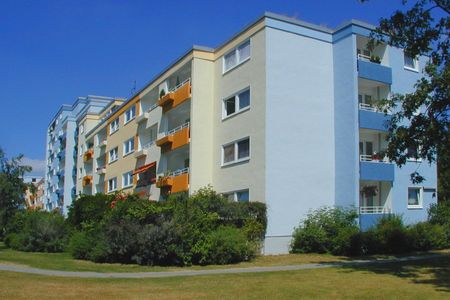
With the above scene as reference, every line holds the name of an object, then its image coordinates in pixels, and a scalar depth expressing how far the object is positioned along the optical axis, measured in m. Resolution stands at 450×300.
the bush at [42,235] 28.90
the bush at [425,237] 25.42
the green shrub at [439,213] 28.22
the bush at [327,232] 24.01
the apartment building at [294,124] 26.50
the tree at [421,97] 16.98
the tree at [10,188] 34.34
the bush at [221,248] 20.14
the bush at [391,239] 24.36
